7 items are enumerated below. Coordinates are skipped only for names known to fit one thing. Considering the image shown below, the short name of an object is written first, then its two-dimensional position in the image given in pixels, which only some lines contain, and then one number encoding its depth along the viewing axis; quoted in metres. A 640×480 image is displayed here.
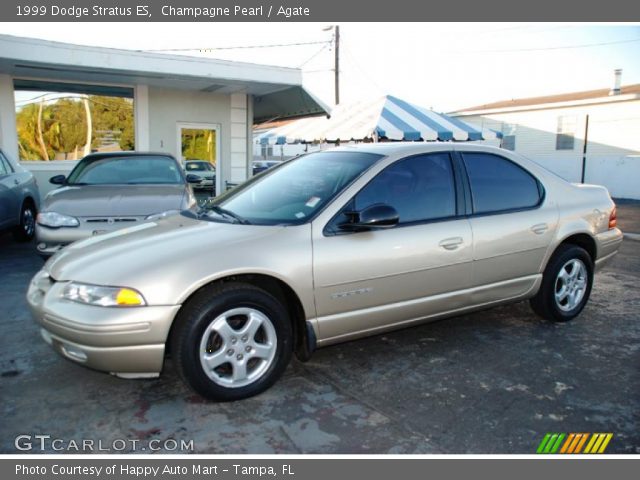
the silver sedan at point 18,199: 7.87
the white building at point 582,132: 19.42
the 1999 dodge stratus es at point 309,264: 3.09
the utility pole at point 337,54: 26.16
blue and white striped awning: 12.28
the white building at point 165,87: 10.16
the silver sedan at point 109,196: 6.01
